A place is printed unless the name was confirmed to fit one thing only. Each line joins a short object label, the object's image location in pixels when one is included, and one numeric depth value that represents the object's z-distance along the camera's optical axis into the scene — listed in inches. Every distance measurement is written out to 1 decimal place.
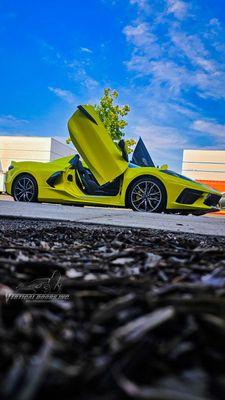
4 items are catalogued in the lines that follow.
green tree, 839.1
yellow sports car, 256.7
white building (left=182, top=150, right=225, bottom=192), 1133.7
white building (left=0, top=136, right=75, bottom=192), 1393.9
